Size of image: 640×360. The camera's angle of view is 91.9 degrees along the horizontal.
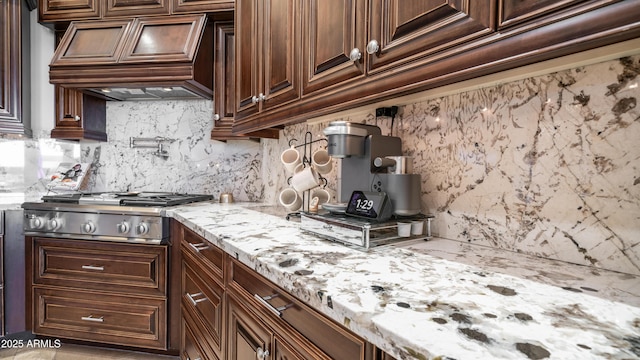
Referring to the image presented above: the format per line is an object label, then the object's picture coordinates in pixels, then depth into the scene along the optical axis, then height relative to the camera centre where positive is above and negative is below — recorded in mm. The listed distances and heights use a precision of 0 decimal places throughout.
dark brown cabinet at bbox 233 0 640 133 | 492 +281
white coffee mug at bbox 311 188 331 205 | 1470 -104
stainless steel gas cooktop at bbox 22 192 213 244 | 1755 -275
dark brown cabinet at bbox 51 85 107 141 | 2264 +409
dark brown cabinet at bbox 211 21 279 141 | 2133 +620
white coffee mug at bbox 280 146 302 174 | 1600 +84
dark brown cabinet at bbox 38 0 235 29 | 2002 +1084
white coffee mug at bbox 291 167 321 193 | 1365 -30
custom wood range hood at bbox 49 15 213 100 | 1960 +754
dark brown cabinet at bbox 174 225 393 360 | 627 -405
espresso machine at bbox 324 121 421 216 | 968 +34
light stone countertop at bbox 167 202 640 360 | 411 -219
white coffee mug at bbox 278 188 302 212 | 1624 -139
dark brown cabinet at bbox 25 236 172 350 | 1783 -715
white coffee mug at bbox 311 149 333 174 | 1463 +69
